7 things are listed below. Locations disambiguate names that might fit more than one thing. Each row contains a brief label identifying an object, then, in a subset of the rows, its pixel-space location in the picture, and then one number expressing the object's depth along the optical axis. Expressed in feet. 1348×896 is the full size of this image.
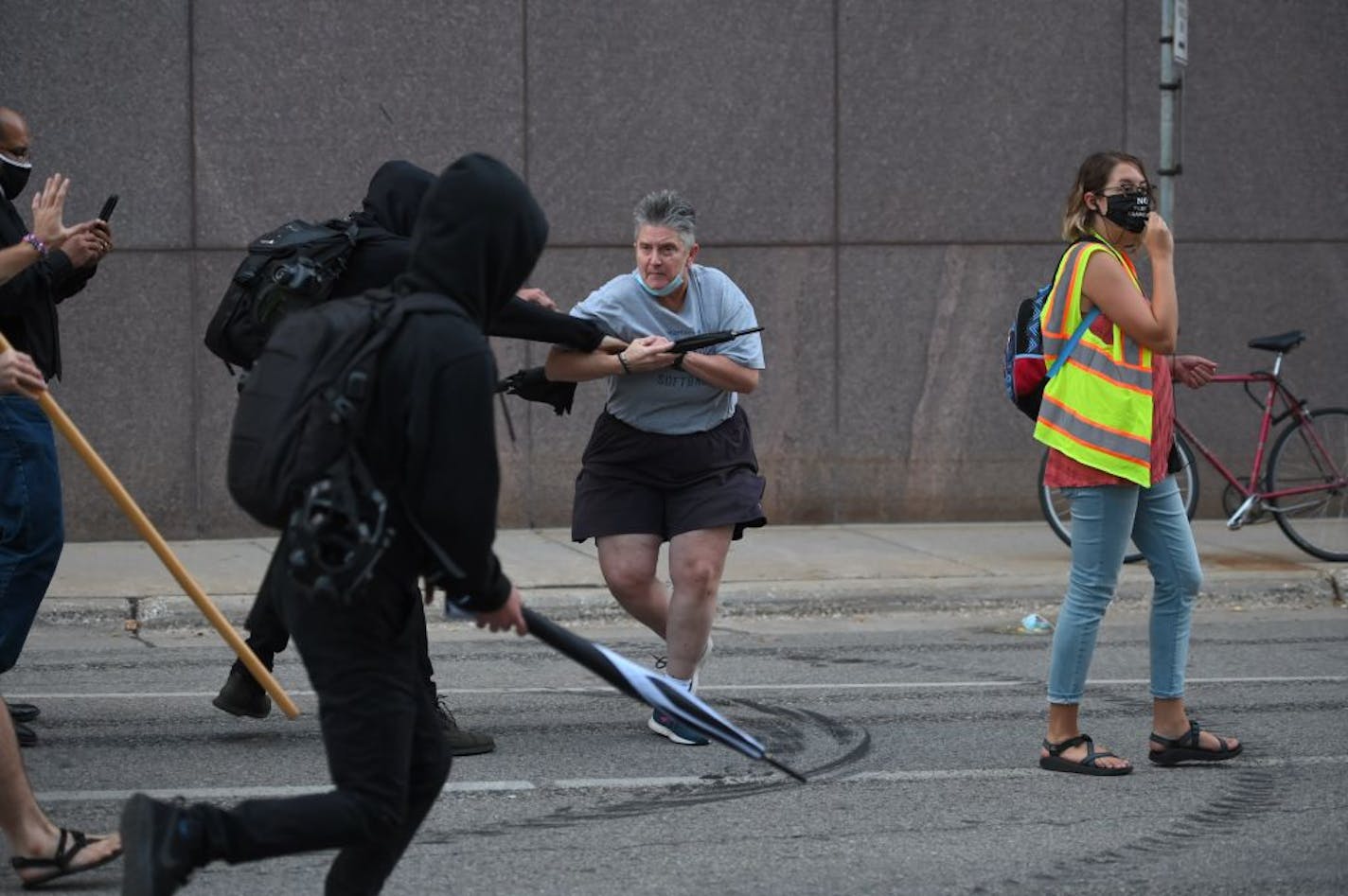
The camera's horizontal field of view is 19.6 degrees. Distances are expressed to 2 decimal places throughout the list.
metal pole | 71.07
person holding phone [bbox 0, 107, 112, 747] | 41.92
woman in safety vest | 39.87
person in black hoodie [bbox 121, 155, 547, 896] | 25.71
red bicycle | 72.53
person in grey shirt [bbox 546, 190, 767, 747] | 44.13
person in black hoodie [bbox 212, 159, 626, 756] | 39.62
